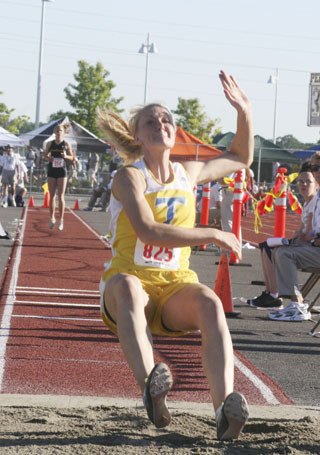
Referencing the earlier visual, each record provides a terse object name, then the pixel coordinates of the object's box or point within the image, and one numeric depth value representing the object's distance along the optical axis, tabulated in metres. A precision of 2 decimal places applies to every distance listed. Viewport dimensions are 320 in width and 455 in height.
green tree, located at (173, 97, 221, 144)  86.44
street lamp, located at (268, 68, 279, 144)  95.01
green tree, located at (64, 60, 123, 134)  76.31
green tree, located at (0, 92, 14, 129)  84.27
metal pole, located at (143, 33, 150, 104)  79.58
